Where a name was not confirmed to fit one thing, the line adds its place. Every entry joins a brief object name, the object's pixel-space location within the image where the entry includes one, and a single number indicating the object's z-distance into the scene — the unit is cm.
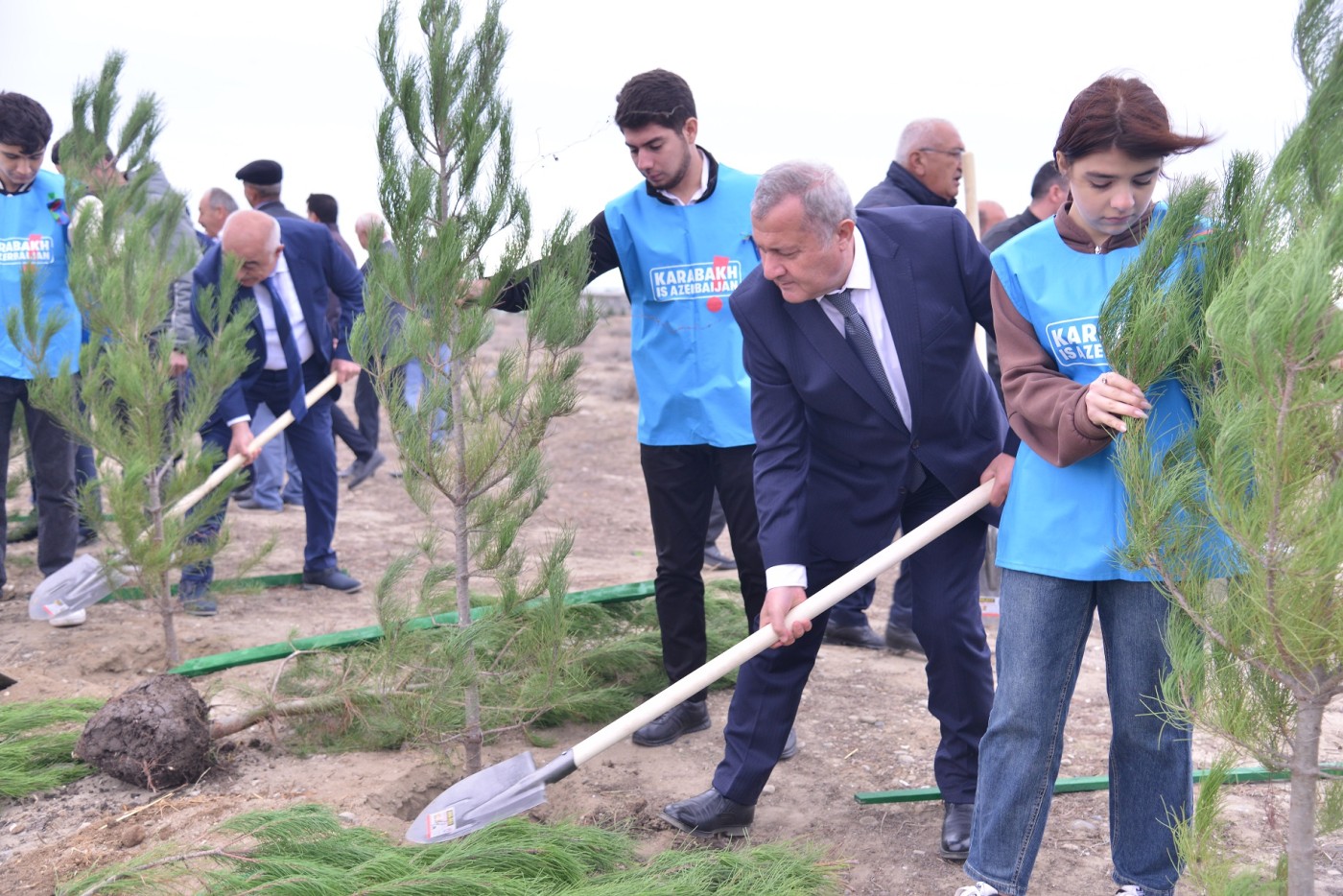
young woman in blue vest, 231
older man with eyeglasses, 504
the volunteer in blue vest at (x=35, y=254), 530
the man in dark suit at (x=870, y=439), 309
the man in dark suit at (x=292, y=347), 558
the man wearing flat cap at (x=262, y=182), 709
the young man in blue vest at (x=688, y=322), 390
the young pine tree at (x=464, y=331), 333
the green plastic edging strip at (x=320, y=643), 436
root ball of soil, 363
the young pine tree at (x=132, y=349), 467
